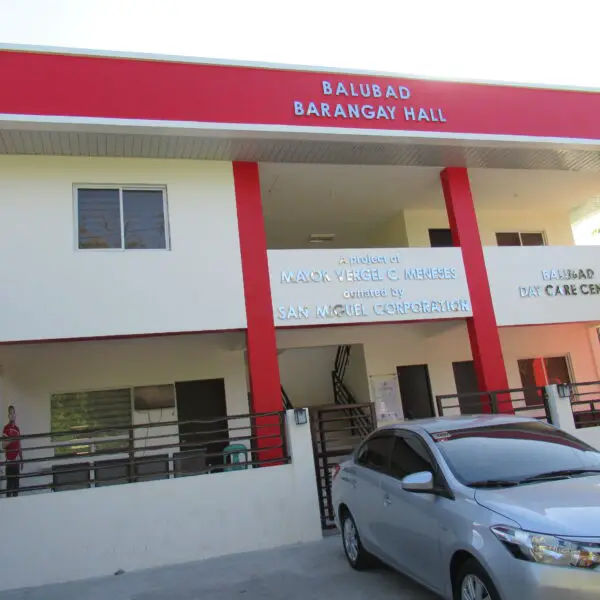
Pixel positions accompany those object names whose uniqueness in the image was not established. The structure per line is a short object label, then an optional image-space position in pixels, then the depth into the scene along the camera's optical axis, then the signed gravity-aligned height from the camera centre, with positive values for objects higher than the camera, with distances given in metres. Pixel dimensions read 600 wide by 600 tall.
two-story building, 8.07 +2.66
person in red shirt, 9.15 +0.24
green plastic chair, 10.59 -0.47
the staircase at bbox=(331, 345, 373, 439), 14.84 +1.03
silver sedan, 3.51 -0.73
